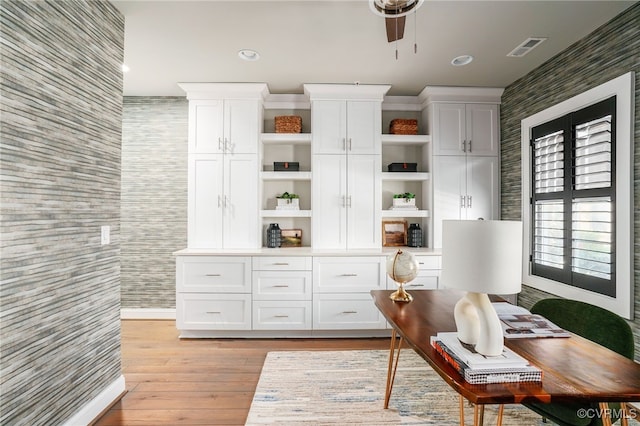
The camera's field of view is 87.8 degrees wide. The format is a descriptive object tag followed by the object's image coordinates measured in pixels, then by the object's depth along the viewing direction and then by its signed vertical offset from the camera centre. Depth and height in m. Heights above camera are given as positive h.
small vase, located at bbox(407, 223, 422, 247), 3.72 -0.21
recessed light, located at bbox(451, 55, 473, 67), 2.93 +1.42
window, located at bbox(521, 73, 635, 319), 2.20 +0.17
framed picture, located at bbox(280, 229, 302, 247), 3.87 -0.25
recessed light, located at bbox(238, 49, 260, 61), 2.80 +1.39
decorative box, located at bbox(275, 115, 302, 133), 3.66 +1.02
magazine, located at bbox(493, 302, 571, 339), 1.43 -0.49
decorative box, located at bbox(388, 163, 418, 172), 3.71 +0.56
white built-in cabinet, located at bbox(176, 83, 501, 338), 3.30 +0.19
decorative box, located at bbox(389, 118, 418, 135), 3.72 +1.02
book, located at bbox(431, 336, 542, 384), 1.04 -0.49
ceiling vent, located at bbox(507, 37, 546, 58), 2.60 +1.40
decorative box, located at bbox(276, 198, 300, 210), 3.73 +0.14
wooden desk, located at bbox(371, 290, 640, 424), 0.97 -0.51
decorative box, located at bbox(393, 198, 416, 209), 3.78 +0.16
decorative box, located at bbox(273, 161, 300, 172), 3.67 +0.55
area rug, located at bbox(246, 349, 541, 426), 2.02 -1.22
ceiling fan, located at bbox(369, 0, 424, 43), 1.55 +0.99
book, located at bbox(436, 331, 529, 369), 1.07 -0.46
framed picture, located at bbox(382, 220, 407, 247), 3.93 -0.19
